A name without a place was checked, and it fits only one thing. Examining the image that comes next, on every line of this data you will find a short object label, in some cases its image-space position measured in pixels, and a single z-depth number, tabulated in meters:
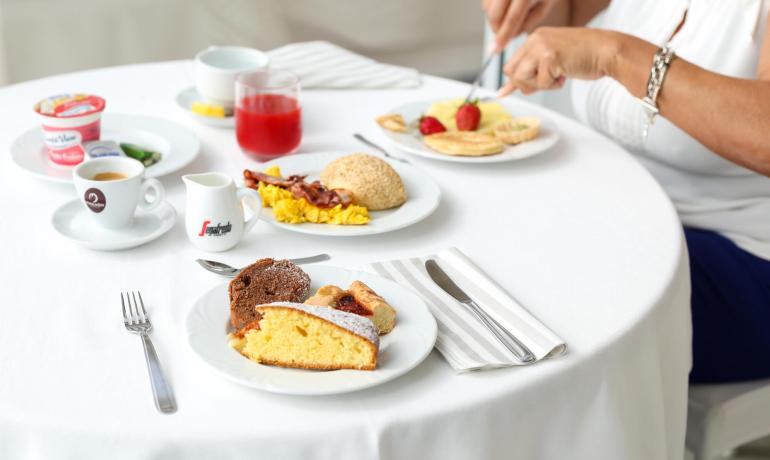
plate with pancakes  1.48
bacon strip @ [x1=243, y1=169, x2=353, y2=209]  1.22
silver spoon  1.09
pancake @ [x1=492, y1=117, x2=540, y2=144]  1.56
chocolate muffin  0.94
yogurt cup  1.36
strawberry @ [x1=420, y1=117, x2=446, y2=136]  1.58
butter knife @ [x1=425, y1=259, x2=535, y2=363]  0.94
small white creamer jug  1.12
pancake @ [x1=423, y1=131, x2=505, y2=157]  1.47
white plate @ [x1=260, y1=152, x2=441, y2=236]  1.18
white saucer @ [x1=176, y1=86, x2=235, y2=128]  1.60
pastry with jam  0.95
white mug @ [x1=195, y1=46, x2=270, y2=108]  1.60
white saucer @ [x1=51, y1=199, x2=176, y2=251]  1.13
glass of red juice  1.44
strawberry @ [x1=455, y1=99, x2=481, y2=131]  1.61
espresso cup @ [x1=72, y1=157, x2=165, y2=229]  1.15
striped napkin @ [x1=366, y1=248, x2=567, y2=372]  0.93
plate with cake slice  0.86
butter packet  1.36
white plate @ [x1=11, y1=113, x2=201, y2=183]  1.35
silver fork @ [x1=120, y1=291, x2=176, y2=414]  0.84
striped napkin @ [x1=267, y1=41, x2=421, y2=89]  1.85
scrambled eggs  1.20
